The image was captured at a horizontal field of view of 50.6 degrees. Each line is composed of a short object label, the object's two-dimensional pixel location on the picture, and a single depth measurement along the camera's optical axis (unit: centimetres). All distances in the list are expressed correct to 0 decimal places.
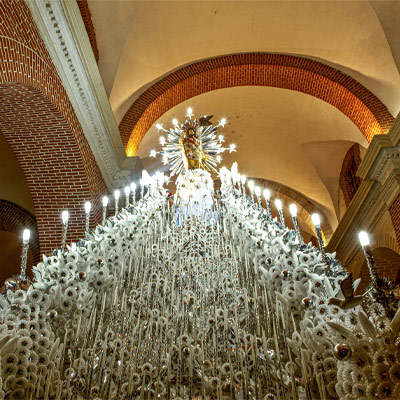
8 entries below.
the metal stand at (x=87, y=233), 442
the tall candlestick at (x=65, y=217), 432
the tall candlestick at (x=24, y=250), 384
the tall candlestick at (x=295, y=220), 406
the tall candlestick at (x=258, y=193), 513
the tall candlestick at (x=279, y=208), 457
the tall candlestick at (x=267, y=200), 485
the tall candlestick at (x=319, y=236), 338
